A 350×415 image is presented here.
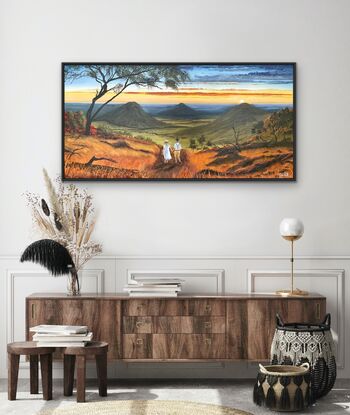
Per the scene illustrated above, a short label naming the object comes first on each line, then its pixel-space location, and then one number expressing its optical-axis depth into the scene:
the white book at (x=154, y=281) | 5.36
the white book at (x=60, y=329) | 5.03
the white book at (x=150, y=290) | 5.36
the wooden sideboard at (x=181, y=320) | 5.34
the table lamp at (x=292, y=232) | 5.46
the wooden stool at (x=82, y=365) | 4.93
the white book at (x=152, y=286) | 5.36
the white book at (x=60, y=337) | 5.03
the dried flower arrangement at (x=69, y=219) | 5.54
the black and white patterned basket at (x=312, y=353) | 4.95
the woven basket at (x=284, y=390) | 4.61
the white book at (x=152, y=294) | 5.36
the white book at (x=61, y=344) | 5.03
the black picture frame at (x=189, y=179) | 5.70
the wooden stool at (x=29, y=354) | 5.00
